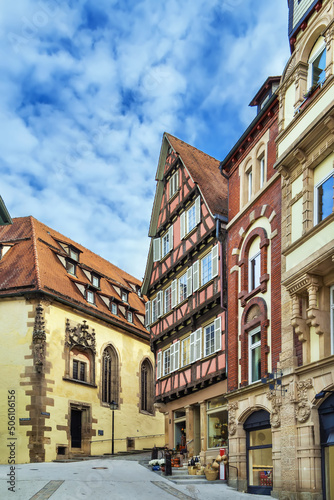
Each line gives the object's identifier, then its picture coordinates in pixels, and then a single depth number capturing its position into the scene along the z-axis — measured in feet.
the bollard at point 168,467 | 78.79
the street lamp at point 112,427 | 124.49
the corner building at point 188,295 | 84.12
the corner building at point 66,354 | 114.21
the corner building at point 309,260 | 53.16
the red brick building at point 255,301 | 64.54
